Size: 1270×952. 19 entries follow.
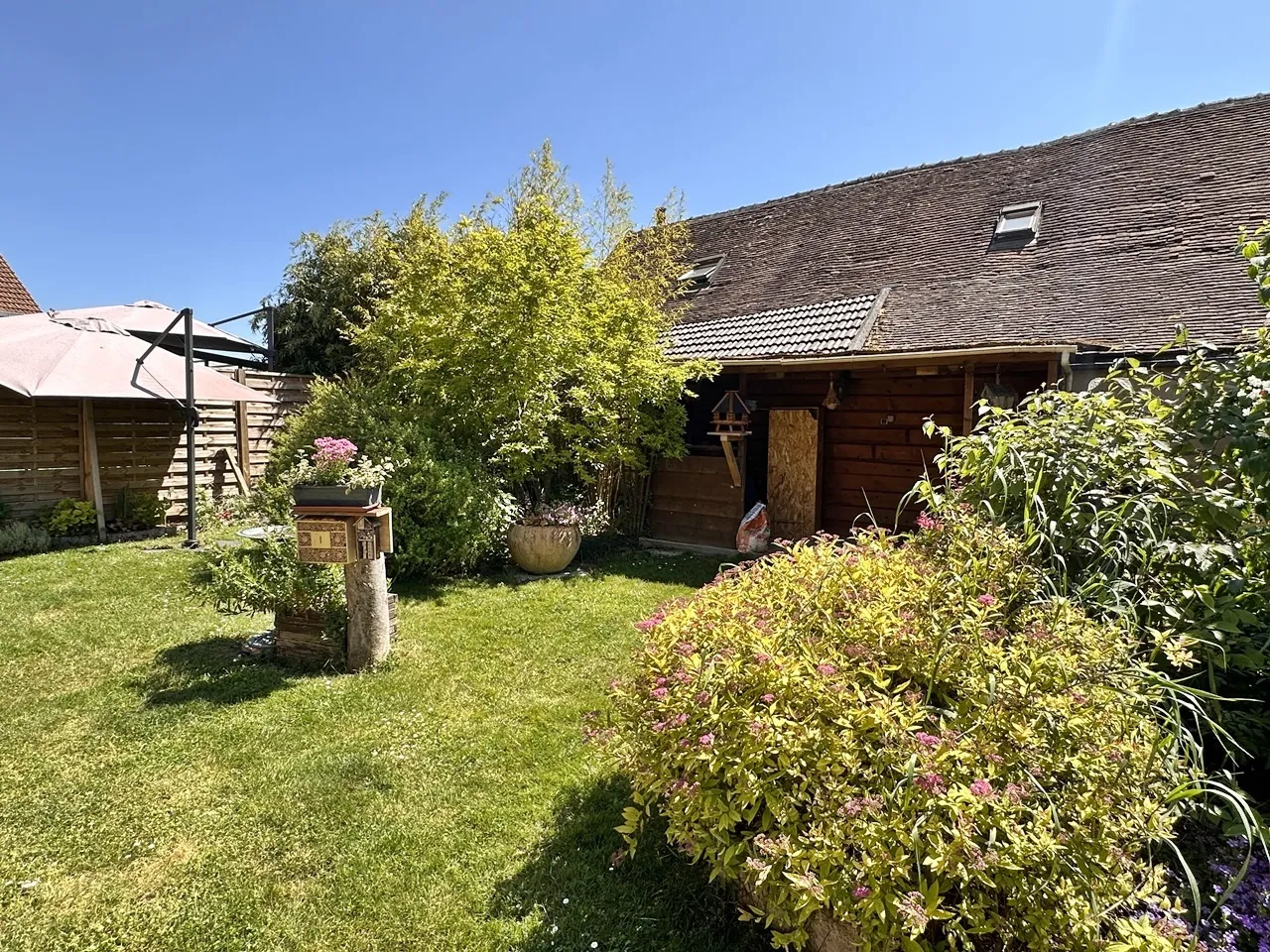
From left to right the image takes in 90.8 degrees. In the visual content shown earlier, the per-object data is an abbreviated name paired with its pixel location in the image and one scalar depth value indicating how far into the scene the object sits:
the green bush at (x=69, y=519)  7.24
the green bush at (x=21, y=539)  6.72
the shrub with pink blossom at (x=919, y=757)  1.37
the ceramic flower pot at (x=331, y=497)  3.63
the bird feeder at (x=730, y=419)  7.20
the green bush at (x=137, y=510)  7.81
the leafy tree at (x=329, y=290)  12.48
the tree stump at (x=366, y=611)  3.79
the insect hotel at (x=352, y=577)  3.59
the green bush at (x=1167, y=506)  2.01
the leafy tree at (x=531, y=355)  6.37
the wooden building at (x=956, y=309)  6.16
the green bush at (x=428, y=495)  5.71
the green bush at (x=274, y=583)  3.88
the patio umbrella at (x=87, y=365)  6.63
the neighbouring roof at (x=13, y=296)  15.22
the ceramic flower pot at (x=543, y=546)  6.31
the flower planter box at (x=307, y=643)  3.92
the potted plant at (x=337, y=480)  3.64
